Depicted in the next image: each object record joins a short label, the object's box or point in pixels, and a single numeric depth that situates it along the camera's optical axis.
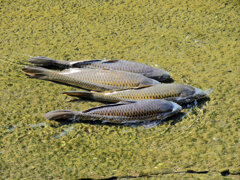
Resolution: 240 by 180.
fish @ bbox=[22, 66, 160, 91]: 8.42
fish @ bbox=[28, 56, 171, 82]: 8.98
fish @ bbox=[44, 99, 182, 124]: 7.45
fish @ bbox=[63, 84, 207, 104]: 7.97
